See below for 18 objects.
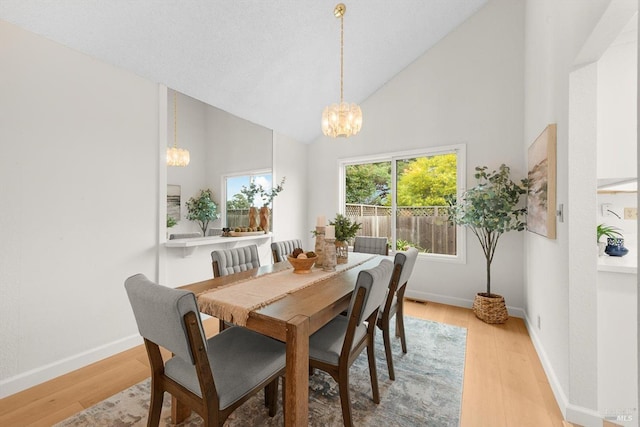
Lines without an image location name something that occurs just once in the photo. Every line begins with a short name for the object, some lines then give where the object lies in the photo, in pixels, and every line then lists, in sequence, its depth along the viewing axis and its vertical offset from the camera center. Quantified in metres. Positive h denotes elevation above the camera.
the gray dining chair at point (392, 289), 1.93 -0.54
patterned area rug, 1.59 -1.22
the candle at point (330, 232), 2.07 -0.15
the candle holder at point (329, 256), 2.15 -0.34
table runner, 1.34 -0.46
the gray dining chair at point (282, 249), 2.74 -0.38
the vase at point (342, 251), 2.53 -0.36
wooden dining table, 1.17 -0.51
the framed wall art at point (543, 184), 1.92 +0.24
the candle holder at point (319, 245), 2.22 -0.27
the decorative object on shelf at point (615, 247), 1.88 -0.23
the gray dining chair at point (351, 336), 1.41 -0.74
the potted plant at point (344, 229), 2.38 -0.14
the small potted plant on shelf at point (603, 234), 1.92 -0.14
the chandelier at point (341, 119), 2.55 +0.88
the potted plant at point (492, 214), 2.87 +0.00
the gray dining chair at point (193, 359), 1.04 -0.73
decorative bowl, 2.01 -0.38
